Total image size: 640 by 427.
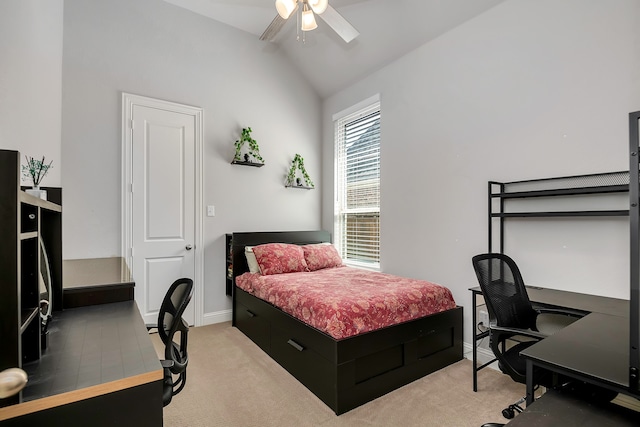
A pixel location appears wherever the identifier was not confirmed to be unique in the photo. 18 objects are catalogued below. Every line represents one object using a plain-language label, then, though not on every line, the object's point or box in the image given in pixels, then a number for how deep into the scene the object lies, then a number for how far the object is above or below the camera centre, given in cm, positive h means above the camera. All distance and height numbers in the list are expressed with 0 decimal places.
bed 198 -101
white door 323 +12
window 379 +33
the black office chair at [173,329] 136 -55
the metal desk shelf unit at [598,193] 87 +9
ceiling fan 213 +150
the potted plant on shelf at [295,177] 418 +49
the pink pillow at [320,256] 364 -53
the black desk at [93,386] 81 -50
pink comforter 208 -65
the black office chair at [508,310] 169 -58
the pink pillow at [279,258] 329 -50
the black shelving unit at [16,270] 76 -16
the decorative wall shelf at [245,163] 370 +58
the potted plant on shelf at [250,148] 371 +76
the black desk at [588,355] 97 -51
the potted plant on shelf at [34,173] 174 +24
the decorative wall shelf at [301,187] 419 +34
